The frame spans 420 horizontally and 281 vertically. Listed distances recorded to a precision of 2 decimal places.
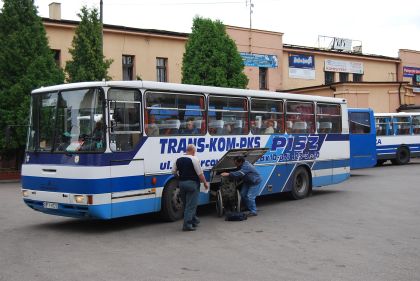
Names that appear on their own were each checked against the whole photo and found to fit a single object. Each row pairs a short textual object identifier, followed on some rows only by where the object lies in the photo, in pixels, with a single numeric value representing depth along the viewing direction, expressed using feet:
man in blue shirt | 39.73
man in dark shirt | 33.96
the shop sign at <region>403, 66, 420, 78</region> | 159.41
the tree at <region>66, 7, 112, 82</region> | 86.12
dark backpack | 38.17
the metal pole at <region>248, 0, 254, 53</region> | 124.36
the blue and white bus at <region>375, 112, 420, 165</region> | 95.76
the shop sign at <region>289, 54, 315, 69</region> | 135.74
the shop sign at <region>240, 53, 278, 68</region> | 123.95
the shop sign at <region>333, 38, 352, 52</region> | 152.25
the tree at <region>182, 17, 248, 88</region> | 96.17
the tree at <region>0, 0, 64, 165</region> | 80.33
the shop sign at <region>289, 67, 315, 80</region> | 135.64
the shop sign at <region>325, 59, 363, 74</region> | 143.64
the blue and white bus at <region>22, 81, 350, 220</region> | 32.91
